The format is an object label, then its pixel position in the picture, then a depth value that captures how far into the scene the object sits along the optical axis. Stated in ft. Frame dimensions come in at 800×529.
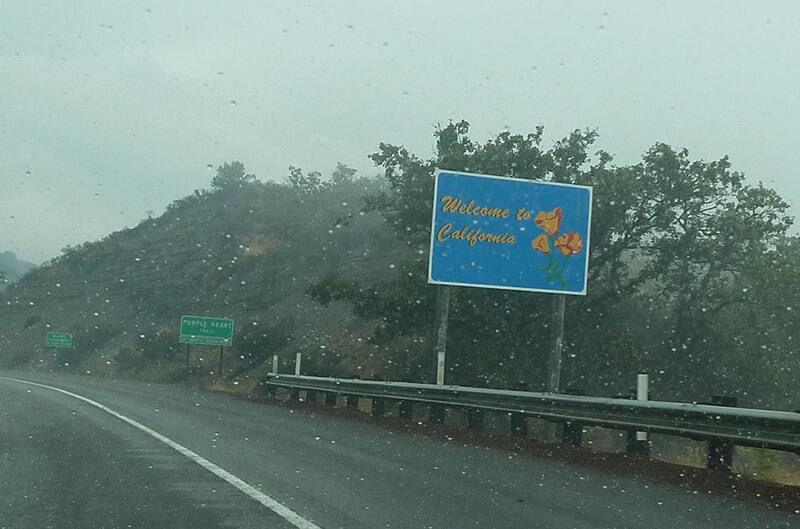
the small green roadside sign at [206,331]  152.15
